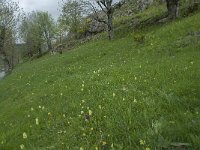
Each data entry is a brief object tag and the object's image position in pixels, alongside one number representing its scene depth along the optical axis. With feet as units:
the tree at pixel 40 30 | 134.85
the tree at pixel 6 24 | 79.01
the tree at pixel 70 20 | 117.32
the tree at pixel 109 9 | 50.20
